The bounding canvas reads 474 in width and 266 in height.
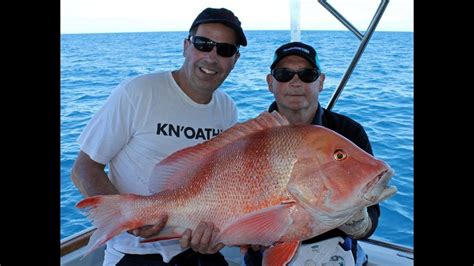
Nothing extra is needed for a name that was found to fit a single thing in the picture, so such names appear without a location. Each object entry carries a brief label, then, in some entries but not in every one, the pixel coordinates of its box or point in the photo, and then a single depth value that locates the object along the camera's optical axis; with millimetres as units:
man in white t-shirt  1898
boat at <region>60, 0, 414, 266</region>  2752
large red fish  1276
